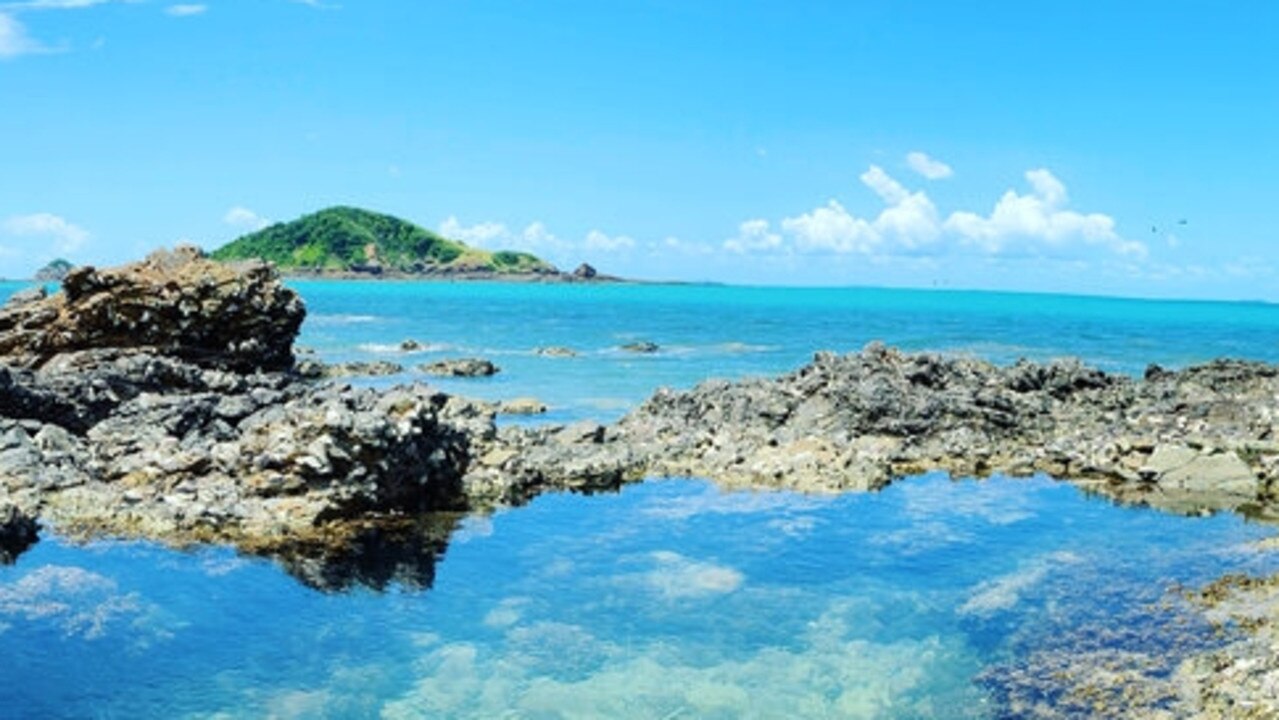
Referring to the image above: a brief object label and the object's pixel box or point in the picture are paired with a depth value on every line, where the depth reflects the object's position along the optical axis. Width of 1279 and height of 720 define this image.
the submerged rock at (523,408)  53.62
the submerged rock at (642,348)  98.81
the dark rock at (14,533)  25.81
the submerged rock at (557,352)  91.94
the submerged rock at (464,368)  75.69
